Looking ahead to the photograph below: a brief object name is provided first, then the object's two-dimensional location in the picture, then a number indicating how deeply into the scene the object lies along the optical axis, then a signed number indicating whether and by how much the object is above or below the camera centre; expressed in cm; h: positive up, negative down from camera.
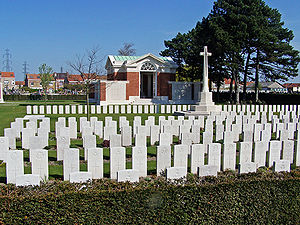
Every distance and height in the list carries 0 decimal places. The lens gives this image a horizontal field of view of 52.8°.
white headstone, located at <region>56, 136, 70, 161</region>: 697 -118
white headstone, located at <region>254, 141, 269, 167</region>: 632 -121
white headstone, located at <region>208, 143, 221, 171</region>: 603 -117
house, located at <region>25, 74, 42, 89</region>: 10619 +406
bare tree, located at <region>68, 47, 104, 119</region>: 1469 +123
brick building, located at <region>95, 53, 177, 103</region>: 2816 +144
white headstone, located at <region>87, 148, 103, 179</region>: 553 -123
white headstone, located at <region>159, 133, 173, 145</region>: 757 -111
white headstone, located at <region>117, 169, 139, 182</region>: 470 -128
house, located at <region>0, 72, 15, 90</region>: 10744 +524
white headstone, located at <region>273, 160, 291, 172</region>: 546 -129
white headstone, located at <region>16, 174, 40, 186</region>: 448 -130
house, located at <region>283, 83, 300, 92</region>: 9348 +290
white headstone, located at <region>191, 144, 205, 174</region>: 595 -123
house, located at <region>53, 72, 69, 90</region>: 11112 +554
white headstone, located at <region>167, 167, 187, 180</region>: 485 -127
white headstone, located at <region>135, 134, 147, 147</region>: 759 -115
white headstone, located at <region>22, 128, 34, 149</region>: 822 -116
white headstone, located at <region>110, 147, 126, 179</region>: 562 -124
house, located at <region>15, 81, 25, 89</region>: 11984 +382
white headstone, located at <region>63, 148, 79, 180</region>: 547 -127
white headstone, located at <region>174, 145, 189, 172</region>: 571 -114
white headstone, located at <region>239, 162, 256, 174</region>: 530 -128
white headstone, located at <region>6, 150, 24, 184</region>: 527 -127
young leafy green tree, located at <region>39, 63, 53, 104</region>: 3256 +194
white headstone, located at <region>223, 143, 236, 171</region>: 613 -124
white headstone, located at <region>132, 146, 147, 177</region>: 557 -120
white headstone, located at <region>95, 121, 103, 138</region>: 977 -112
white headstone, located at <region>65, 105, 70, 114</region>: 1852 -105
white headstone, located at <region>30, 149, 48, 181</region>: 551 -125
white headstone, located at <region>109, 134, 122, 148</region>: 755 -117
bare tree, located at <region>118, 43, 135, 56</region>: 5922 +831
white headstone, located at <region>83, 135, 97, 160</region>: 698 -111
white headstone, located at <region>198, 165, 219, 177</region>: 501 -127
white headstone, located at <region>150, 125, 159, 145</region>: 891 -119
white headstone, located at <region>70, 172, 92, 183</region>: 461 -129
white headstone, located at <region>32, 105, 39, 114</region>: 1805 -104
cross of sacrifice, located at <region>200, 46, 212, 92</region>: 1884 +132
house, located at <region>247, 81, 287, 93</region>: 8712 +223
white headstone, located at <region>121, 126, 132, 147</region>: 871 -123
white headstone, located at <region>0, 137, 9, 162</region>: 649 -118
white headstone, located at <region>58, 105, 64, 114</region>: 1875 -106
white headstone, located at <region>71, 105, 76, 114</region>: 1872 -106
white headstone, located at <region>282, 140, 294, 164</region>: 661 -120
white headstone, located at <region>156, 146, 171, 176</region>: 573 -123
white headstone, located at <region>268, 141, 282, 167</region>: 640 -119
